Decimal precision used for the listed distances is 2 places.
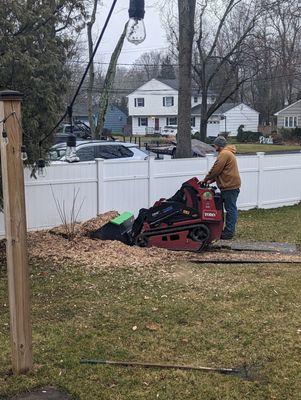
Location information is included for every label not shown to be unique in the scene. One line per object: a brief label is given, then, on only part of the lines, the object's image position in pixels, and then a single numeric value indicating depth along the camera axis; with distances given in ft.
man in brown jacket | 30.27
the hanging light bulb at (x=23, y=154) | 12.57
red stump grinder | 27.43
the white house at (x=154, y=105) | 222.69
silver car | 48.47
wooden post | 12.40
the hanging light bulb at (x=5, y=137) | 12.39
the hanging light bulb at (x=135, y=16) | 19.44
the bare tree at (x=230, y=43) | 86.69
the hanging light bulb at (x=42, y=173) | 30.73
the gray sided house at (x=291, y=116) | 189.57
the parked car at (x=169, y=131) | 194.64
